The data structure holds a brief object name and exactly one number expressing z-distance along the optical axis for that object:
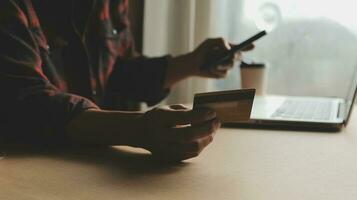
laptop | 0.94
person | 0.66
